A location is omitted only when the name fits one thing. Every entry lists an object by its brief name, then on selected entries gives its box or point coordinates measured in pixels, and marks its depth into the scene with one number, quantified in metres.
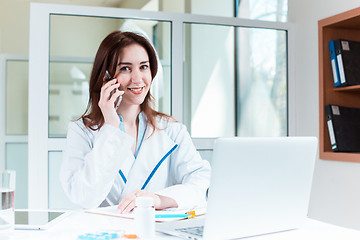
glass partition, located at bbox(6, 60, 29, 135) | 4.11
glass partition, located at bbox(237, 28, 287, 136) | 3.20
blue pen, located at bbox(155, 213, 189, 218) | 1.28
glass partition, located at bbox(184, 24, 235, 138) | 2.96
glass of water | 1.08
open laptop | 0.97
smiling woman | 1.53
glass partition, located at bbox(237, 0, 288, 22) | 3.40
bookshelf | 2.77
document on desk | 1.26
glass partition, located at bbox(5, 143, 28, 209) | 3.71
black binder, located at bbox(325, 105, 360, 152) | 2.67
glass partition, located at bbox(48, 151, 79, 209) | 2.64
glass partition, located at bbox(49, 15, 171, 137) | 2.70
